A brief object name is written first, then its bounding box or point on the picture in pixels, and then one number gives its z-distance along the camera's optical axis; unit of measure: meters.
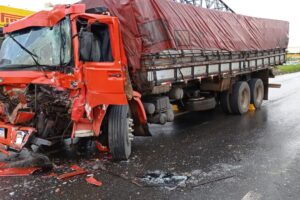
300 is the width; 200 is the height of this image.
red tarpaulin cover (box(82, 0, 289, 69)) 6.38
